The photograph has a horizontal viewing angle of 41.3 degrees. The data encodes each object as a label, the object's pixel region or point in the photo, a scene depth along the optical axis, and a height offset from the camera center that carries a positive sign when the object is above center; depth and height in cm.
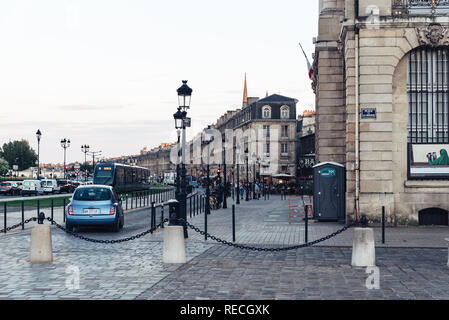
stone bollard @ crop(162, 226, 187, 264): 1195 -146
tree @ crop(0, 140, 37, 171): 14862 +504
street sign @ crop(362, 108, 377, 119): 1981 +202
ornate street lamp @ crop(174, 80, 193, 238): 1853 +211
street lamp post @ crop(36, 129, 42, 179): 5650 +379
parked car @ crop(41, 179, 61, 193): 6166 -116
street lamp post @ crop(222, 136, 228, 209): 3641 -168
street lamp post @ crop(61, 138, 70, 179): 7612 +408
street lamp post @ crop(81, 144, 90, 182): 8839 +399
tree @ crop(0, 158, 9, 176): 12556 +147
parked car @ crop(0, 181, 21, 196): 5913 -141
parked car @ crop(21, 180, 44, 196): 5757 -130
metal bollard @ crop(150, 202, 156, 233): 1881 -129
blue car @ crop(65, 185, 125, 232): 1858 -108
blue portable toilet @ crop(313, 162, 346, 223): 2198 -64
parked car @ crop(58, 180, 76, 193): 6602 -140
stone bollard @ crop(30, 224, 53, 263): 1215 -147
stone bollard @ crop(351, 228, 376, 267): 1138 -144
